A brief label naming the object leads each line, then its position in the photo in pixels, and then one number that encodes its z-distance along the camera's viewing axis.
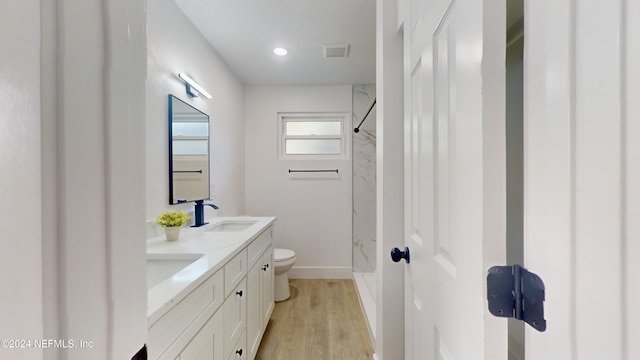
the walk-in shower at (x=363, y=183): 3.24
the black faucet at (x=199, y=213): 2.02
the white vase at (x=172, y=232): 1.47
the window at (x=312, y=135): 3.35
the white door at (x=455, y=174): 0.46
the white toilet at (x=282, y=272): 2.59
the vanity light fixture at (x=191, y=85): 1.88
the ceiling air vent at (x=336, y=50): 2.36
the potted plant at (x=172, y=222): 1.45
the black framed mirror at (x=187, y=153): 1.78
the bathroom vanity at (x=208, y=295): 0.81
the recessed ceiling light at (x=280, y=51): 2.44
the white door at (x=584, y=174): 0.29
